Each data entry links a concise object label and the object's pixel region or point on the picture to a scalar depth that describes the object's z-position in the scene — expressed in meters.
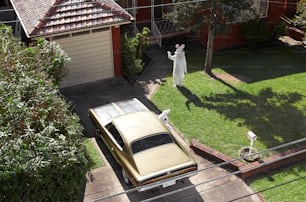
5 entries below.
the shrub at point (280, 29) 20.05
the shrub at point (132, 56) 16.48
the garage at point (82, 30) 14.69
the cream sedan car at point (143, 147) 10.42
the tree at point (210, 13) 15.35
